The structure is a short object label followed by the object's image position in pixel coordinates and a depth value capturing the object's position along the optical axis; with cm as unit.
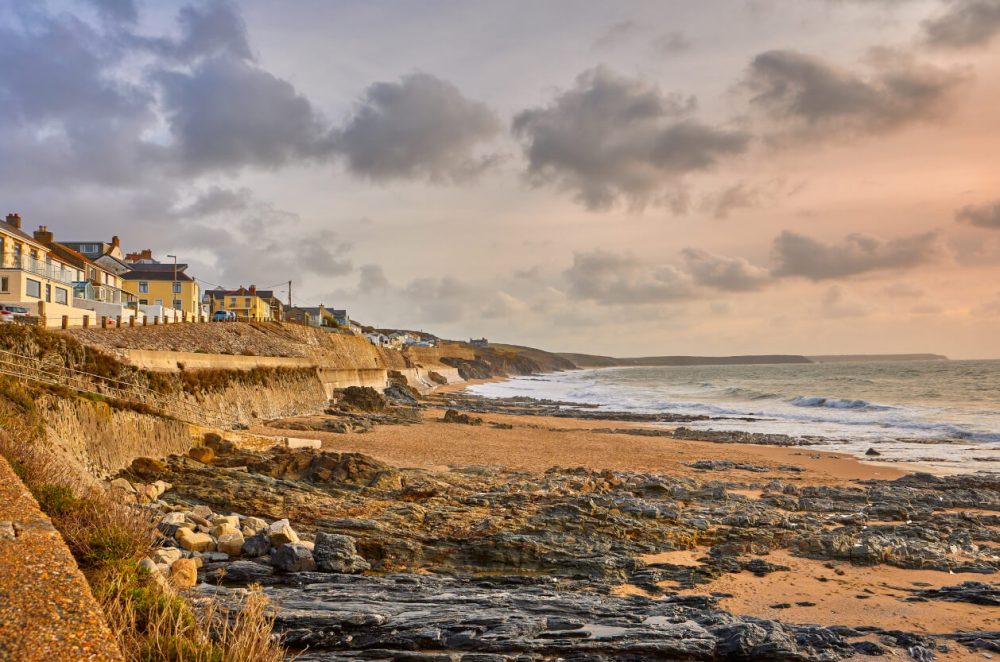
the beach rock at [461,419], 4103
